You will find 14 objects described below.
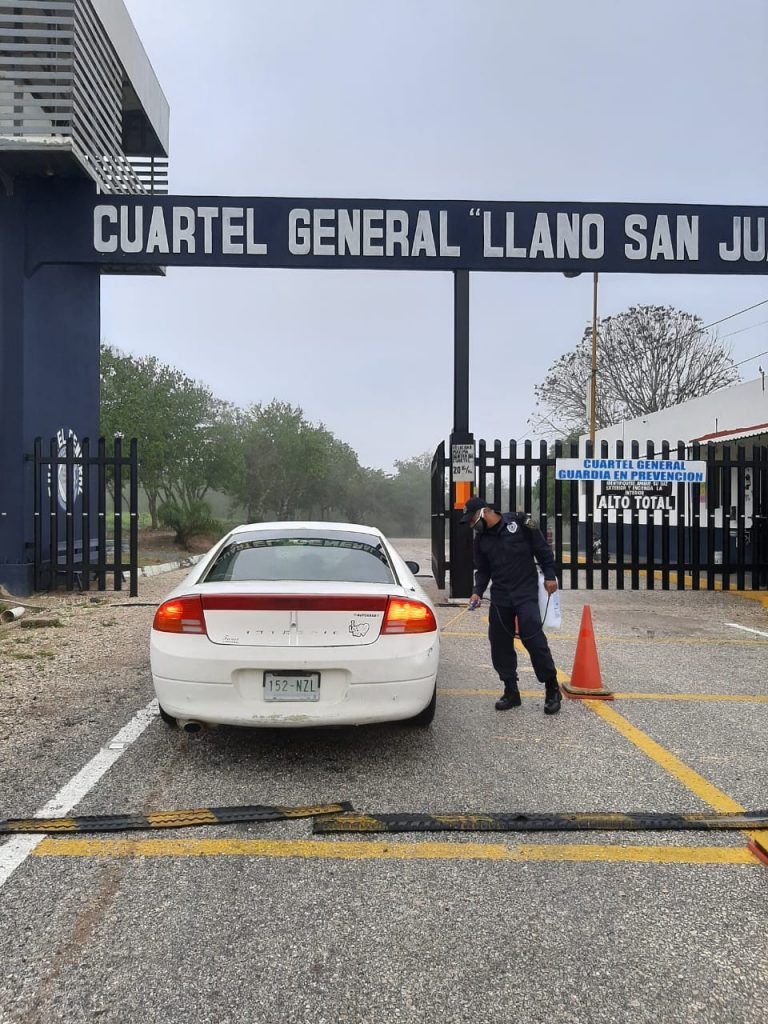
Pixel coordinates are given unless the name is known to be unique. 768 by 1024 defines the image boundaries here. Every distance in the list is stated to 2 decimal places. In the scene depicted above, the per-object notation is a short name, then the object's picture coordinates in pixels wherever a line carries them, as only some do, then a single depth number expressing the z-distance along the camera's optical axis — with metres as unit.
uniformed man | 5.41
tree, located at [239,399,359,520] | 49.16
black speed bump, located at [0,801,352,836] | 3.34
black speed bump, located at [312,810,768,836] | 3.36
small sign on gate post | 10.79
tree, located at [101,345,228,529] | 32.00
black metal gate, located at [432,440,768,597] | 10.98
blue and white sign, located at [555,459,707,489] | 11.09
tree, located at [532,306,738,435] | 37.19
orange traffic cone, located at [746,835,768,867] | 3.06
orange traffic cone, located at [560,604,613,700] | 5.79
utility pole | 27.88
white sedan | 4.00
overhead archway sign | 11.30
